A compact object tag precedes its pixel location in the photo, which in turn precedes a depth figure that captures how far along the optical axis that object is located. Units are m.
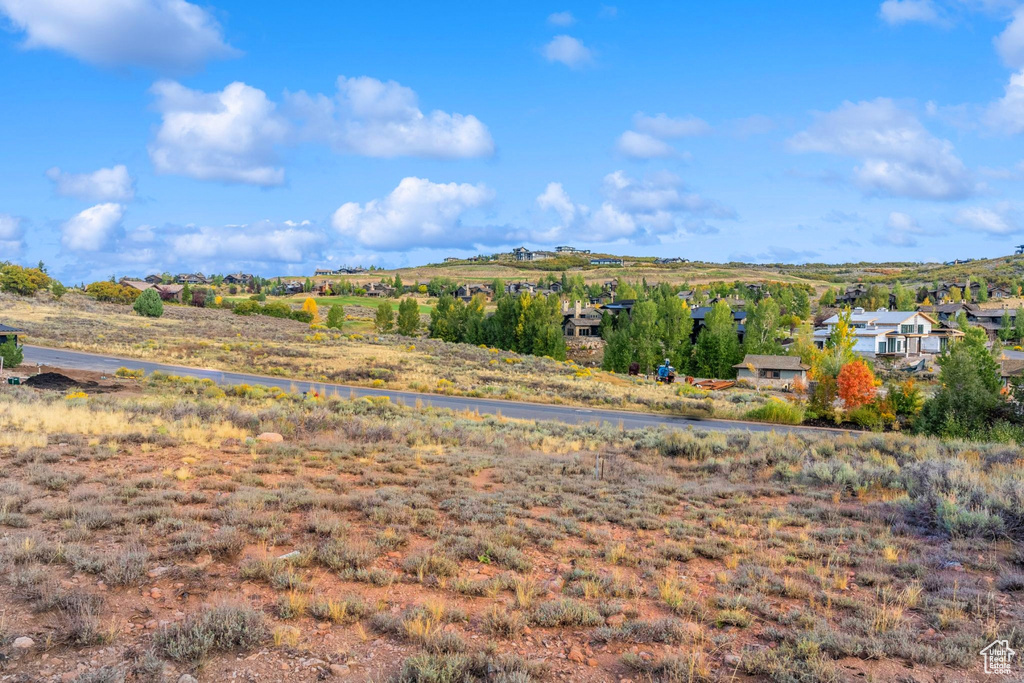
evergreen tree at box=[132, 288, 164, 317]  73.92
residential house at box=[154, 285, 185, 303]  113.06
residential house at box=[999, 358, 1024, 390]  50.38
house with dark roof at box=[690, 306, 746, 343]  87.93
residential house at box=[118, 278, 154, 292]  116.95
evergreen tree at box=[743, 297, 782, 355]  73.75
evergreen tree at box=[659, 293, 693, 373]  74.19
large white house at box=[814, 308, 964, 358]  82.06
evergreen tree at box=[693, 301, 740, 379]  70.69
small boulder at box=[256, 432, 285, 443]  17.03
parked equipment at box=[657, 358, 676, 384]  59.94
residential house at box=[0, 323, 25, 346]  32.09
